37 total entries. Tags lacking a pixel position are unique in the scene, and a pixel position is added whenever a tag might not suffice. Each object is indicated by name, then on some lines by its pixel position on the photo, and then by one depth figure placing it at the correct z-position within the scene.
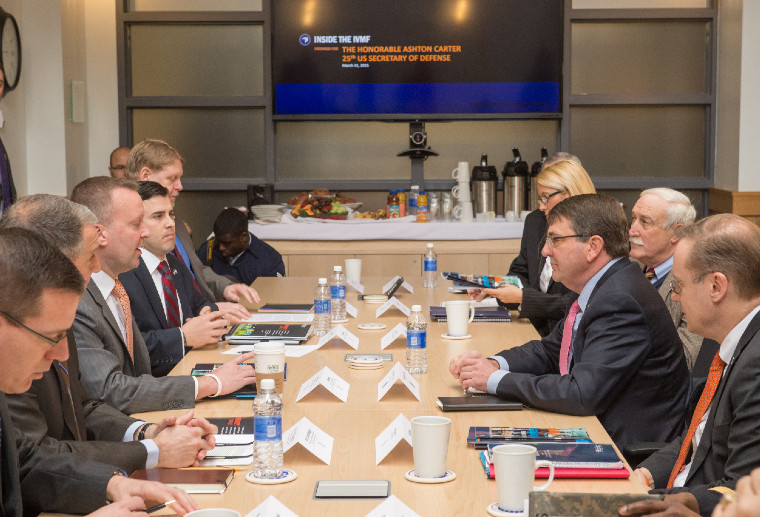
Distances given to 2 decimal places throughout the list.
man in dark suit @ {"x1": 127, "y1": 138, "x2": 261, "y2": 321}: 4.00
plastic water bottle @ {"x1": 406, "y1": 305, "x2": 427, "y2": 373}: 2.62
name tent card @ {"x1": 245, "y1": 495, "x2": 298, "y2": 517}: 1.58
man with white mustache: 3.60
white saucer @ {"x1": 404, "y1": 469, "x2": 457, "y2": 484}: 1.77
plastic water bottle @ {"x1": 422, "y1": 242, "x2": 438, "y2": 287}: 4.47
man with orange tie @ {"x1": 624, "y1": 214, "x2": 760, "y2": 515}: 1.83
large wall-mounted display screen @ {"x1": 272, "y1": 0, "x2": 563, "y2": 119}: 6.58
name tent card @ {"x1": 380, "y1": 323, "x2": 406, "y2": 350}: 3.05
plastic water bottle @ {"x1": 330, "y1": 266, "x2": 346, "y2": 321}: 3.59
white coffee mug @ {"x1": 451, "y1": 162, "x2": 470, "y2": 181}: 6.46
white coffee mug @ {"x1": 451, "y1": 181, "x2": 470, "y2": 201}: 6.45
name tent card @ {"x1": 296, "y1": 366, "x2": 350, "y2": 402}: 2.37
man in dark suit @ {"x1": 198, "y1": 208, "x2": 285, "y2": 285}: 5.11
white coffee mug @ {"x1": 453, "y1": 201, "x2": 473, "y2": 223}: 6.34
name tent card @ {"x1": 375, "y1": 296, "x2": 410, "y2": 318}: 3.65
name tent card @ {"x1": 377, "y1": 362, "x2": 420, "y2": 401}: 2.39
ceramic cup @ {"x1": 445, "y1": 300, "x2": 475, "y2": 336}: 3.17
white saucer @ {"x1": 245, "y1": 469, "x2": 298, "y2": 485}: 1.78
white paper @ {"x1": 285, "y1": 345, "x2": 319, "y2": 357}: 2.92
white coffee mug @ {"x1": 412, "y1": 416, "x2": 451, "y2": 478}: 1.75
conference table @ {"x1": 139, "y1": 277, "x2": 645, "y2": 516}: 1.69
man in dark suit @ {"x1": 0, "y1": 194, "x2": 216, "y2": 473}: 1.92
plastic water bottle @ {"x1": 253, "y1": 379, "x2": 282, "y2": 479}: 1.81
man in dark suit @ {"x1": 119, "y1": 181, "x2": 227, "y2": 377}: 3.00
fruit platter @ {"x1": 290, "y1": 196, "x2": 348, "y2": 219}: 6.24
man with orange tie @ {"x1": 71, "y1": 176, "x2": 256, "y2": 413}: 2.37
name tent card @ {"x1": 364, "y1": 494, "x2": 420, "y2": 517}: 1.59
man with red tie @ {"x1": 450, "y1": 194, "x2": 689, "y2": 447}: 2.30
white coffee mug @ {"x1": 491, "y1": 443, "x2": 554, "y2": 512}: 1.59
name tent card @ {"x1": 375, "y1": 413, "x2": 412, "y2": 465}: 1.91
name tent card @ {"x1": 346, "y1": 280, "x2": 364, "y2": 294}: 4.31
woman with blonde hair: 3.60
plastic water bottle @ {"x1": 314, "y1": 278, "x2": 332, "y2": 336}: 3.30
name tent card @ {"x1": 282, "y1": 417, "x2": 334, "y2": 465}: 1.92
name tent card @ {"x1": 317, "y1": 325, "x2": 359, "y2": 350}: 3.04
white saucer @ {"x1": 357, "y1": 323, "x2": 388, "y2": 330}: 3.36
